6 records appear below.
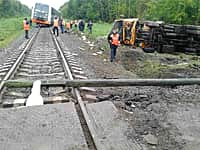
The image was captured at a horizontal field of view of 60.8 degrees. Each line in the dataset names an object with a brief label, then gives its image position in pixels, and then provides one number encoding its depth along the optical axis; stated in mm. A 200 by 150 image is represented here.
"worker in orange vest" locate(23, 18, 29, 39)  12373
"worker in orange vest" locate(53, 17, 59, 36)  12359
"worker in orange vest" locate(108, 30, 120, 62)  7307
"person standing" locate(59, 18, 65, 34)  17442
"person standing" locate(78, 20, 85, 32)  19211
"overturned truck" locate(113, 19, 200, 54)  9900
